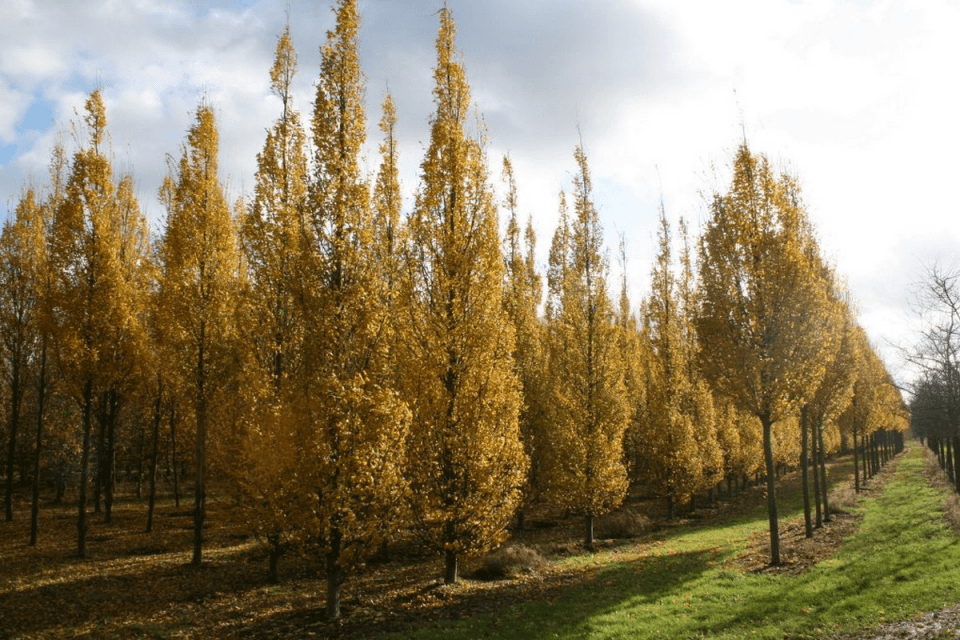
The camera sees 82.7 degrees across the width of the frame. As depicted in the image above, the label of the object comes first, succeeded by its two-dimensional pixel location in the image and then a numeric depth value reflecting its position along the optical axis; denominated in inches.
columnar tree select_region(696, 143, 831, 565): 492.7
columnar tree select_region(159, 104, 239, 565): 562.9
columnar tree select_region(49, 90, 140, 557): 570.3
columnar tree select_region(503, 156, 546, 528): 908.0
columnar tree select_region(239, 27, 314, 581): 467.2
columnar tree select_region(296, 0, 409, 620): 351.3
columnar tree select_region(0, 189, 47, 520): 703.1
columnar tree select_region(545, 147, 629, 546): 700.7
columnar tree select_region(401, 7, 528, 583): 430.9
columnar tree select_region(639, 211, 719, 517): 916.6
